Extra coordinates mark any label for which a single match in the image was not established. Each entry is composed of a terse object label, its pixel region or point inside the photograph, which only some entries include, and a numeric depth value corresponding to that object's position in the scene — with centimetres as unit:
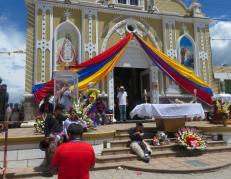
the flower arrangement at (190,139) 888
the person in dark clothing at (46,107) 927
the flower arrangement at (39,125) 850
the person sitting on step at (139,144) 816
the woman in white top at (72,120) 767
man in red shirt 351
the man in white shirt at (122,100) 1373
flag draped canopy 1291
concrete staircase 808
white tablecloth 950
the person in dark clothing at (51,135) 697
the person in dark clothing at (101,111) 1265
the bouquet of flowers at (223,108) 1134
